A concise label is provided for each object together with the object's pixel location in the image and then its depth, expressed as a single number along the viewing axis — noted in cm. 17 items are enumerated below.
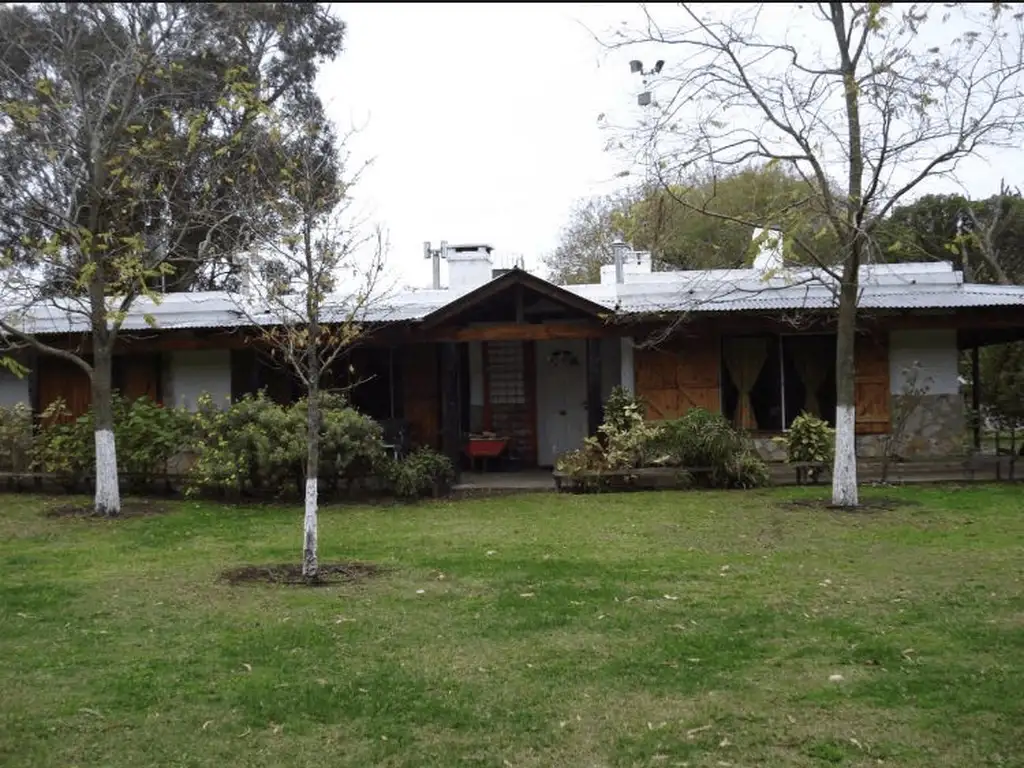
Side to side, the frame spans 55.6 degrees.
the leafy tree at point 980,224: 2897
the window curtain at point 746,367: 1625
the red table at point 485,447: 1722
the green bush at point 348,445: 1348
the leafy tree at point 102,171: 1259
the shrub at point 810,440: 1454
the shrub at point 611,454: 1430
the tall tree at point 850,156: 1109
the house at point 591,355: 1521
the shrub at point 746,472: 1407
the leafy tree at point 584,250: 3312
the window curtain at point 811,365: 1616
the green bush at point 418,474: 1402
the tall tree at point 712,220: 1170
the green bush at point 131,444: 1479
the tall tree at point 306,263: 852
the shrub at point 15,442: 1571
